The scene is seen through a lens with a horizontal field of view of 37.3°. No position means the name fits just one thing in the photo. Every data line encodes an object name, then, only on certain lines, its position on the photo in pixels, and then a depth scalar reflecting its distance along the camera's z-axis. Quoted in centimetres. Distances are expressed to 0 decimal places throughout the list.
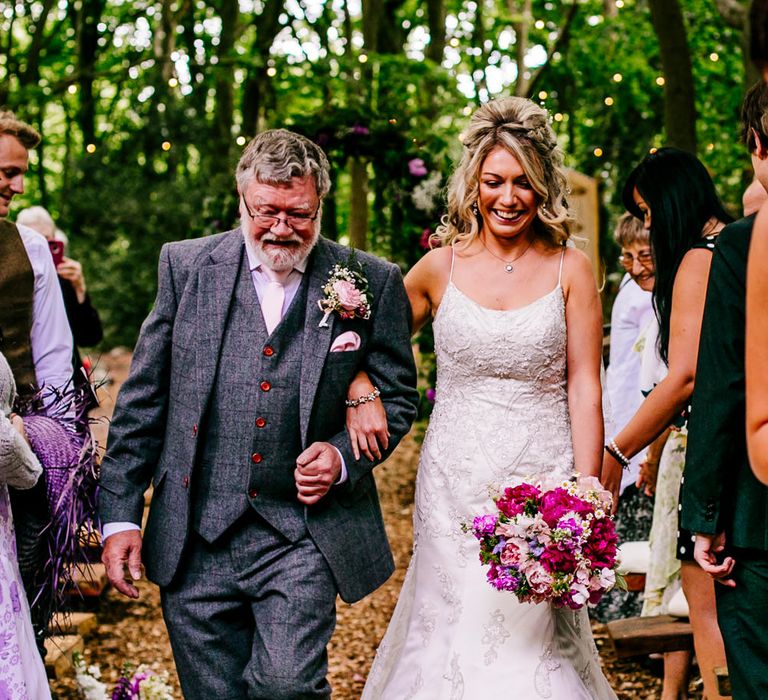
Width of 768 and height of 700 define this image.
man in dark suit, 293
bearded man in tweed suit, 372
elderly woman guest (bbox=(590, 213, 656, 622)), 648
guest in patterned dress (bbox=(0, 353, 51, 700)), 345
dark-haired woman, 421
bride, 405
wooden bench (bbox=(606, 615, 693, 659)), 480
